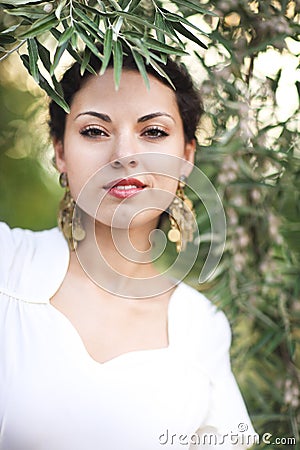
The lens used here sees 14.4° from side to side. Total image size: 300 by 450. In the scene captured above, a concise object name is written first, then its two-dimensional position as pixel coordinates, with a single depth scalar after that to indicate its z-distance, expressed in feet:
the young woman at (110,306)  3.79
